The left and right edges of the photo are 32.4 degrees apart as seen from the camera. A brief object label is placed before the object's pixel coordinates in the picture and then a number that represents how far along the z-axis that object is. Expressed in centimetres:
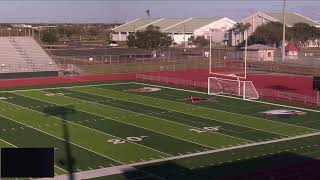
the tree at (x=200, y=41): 10364
